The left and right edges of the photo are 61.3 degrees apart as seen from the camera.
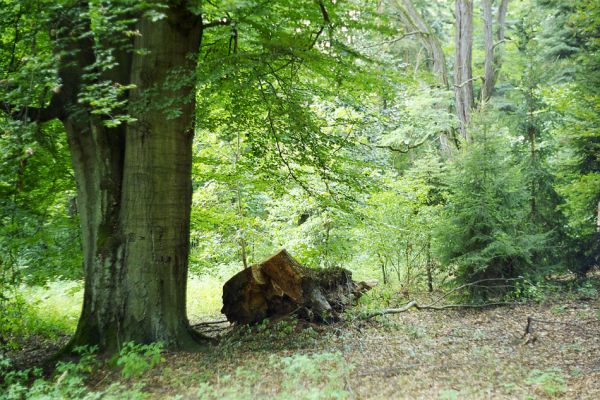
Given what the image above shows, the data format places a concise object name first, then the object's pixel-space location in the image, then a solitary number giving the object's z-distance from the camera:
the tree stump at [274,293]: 7.59
